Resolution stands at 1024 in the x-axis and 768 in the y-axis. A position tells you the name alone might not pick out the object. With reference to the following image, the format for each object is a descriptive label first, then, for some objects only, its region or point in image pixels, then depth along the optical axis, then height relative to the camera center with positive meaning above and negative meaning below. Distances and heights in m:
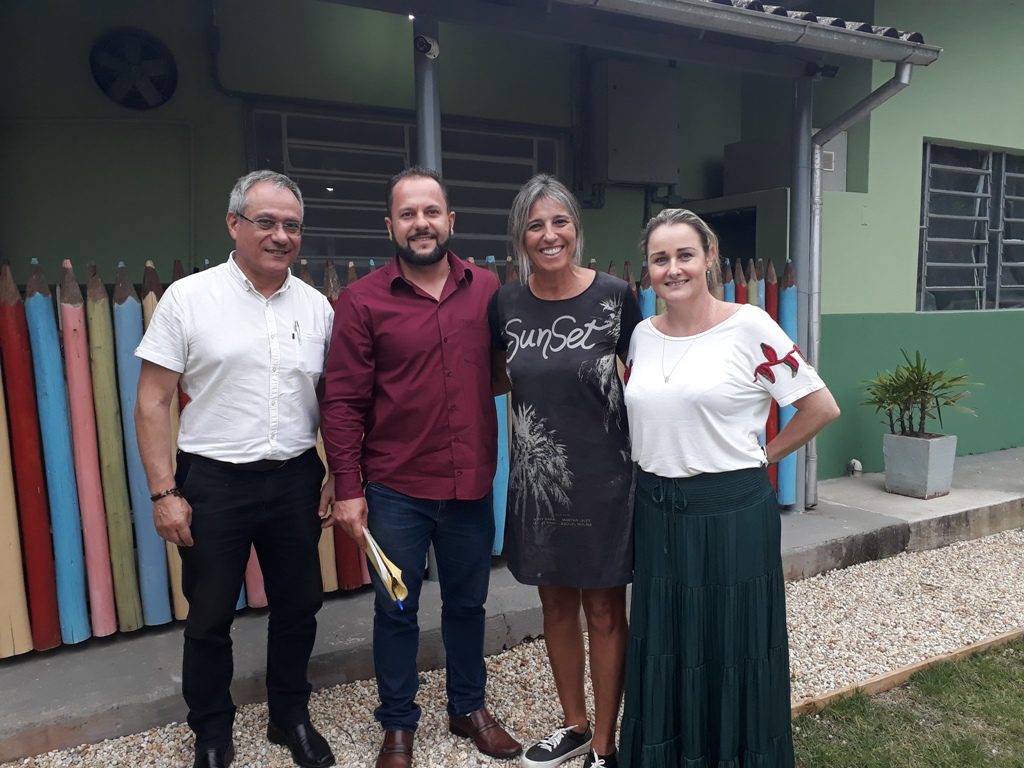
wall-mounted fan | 4.62 +1.50
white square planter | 5.37 -1.22
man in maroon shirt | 2.47 -0.35
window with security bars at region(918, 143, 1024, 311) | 6.59 +0.53
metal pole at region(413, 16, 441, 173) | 3.59 +1.01
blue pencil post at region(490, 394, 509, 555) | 4.01 -0.86
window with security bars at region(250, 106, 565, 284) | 5.33 +1.03
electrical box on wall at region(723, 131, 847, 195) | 5.88 +1.02
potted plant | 5.39 -1.05
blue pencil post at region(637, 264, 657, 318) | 4.29 +0.01
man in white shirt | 2.39 -0.35
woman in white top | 2.20 -0.63
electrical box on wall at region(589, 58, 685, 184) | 6.13 +1.43
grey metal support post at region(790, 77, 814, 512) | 4.85 +0.63
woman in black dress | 2.39 -0.39
